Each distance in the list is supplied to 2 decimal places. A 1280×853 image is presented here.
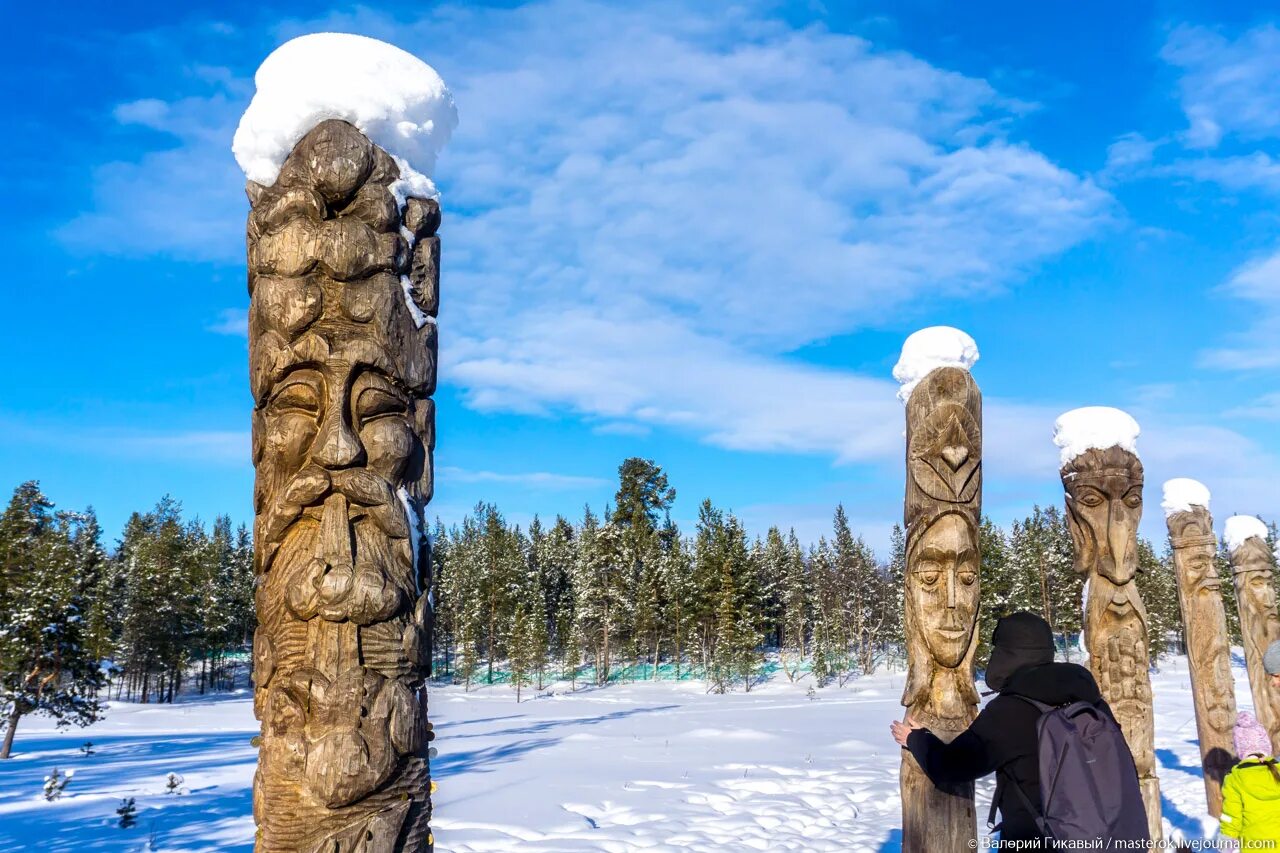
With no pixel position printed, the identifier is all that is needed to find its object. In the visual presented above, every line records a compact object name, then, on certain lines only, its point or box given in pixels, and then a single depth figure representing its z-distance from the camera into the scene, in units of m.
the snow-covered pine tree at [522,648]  44.50
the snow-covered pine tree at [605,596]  50.38
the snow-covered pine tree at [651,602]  49.12
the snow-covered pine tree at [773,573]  58.93
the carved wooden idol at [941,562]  5.74
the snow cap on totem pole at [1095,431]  8.46
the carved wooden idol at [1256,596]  12.11
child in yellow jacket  4.47
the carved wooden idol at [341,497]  3.56
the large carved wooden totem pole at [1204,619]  10.83
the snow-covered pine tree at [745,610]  44.31
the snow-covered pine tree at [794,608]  53.91
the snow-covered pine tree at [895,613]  54.53
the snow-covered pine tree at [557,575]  60.66
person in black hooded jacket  3.86
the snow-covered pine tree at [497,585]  54.12
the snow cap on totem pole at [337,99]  4.26
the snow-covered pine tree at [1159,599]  47.69
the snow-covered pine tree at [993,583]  41.97
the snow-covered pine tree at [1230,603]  45.51
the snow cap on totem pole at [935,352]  6.41
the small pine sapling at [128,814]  10.48
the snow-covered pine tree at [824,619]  44.19
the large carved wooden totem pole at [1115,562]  8.32
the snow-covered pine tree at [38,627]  20.86
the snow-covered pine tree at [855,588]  58.62
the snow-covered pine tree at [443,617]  61.09
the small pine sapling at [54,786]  12.13
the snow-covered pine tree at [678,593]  50.22
